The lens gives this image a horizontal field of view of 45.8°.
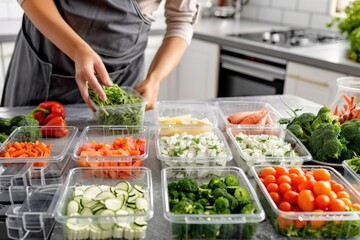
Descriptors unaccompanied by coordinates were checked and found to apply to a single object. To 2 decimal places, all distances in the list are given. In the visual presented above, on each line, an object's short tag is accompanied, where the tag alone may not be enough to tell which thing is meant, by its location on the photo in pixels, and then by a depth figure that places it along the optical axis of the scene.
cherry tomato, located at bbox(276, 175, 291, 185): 1.02
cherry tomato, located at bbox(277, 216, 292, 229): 0.93
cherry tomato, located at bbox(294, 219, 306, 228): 0.93
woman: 1.66
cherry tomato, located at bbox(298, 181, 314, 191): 0.99
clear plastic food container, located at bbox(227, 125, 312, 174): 1.19
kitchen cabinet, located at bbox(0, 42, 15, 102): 2.69
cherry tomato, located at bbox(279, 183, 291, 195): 0.99
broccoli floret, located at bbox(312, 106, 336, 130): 1.35
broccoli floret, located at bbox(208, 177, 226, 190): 1.03
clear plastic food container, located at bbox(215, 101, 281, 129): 1.64
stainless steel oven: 2.70
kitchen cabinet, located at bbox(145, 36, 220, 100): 3.09
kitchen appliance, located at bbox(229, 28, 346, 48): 2.76
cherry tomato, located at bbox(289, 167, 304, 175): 1.07
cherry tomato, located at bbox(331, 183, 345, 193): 1.01
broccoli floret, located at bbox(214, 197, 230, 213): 0.93
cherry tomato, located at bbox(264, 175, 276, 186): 1.04
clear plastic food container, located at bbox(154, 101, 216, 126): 1.57
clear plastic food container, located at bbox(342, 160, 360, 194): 1.08
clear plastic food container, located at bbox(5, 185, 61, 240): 0.89
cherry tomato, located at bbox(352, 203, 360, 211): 0.97
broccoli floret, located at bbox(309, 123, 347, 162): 1.22
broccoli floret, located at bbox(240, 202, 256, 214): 0.92
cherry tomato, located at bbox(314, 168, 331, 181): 1.06
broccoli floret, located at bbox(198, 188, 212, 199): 1.00
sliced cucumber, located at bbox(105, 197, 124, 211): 0.93
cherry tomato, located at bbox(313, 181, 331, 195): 0.96
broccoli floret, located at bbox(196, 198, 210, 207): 0.97
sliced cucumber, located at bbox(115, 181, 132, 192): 1.04
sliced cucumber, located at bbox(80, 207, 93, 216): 0.92
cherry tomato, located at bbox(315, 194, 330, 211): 0.94
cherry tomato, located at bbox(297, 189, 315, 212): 0.95
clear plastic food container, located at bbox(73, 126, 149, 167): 1.16
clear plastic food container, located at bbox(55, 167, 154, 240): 0.88
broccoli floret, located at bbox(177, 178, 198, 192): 1.01
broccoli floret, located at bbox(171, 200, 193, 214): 0.92
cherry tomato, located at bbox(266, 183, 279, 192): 1.01
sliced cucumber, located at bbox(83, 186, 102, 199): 0.99
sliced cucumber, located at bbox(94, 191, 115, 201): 0.97
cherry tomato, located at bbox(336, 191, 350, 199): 0.99
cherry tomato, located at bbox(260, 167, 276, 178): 1.08
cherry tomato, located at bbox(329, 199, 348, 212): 0.94
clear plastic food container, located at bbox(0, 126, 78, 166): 1.13
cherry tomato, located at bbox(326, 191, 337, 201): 0.95
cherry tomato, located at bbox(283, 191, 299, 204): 0.97
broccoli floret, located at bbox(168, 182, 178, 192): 1.02
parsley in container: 1.42
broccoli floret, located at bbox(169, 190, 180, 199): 0.99
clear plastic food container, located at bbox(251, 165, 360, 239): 0.92
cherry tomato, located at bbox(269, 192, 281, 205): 0.99
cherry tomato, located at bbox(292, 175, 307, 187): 1.01
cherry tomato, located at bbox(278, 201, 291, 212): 0.96
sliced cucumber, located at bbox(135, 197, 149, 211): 0.93
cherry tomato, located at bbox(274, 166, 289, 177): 1.06
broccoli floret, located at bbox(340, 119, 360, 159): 1.27
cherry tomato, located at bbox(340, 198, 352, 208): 0.96
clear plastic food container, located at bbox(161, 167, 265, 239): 0.90
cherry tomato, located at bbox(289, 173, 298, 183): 1.03
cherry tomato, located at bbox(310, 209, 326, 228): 0.92
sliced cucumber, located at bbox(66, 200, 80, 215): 0.92
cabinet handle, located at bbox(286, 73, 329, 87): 2.44
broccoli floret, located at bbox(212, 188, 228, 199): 0.98
